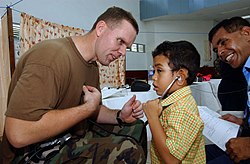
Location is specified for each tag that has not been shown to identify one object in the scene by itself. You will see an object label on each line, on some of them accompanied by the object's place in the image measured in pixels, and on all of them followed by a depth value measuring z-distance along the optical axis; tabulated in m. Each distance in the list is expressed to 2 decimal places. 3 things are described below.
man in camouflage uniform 0.78
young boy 0.94
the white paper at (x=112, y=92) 1.93
